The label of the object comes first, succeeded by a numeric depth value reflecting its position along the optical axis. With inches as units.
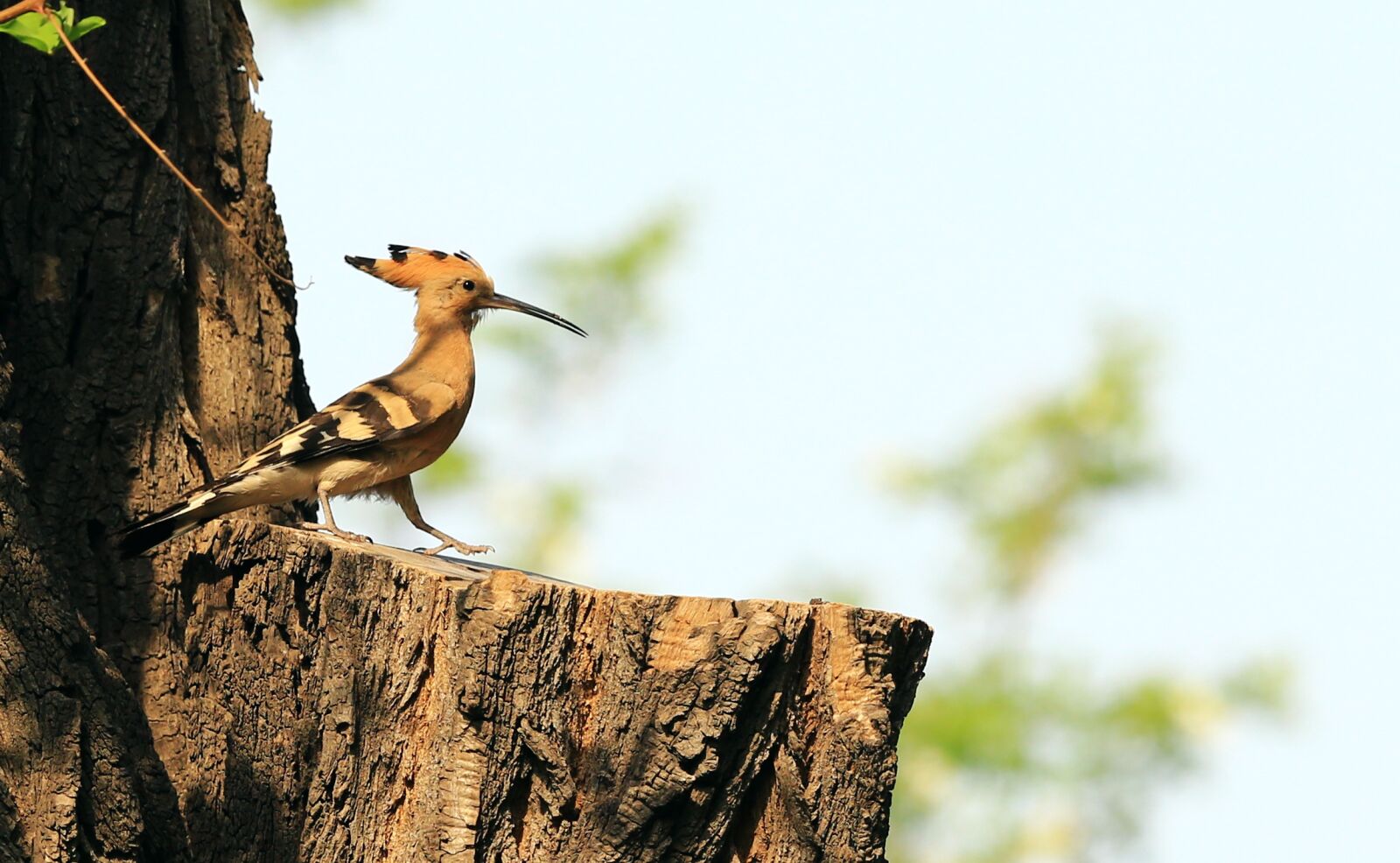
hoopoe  316.8
